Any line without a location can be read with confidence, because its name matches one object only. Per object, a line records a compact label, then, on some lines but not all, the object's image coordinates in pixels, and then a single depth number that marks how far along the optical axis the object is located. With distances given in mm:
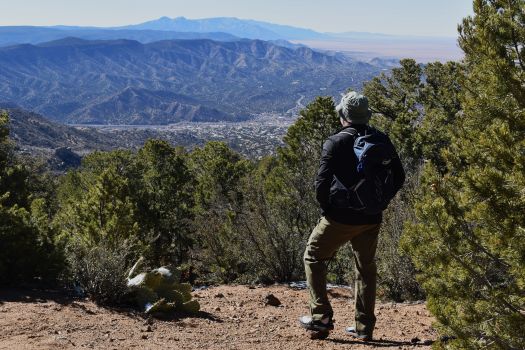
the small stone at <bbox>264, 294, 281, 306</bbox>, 6543
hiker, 4090
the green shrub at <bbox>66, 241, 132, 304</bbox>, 5801
